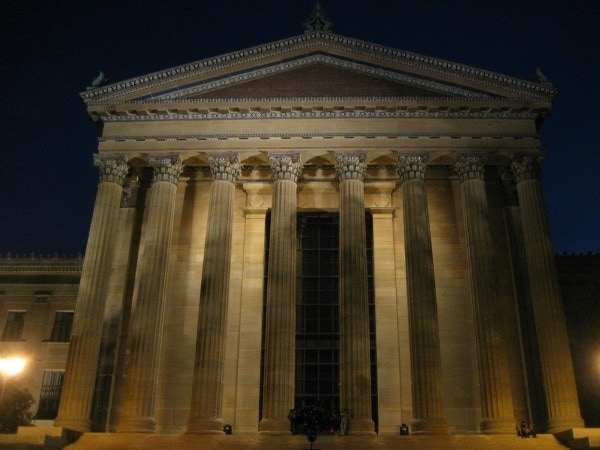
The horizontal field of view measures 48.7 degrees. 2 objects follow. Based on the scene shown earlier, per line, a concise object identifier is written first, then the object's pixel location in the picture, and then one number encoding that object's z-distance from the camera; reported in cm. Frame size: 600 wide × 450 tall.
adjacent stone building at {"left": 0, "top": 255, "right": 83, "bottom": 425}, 4950
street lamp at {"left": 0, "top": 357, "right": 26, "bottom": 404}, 2506
